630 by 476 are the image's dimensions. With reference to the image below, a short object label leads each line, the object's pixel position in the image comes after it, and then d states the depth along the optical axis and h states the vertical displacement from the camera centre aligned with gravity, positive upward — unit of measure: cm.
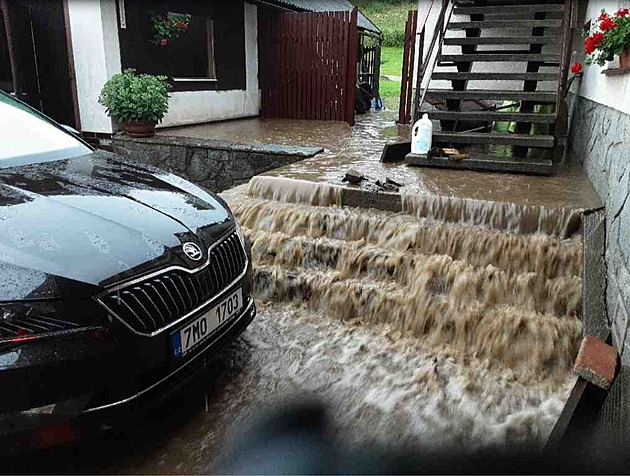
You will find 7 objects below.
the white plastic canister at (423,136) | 547 -44
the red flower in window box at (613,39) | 334 +40
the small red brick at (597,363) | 235 -124
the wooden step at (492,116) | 531 -22
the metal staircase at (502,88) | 521 +9
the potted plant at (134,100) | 688 -13
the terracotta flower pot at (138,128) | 711 -53
